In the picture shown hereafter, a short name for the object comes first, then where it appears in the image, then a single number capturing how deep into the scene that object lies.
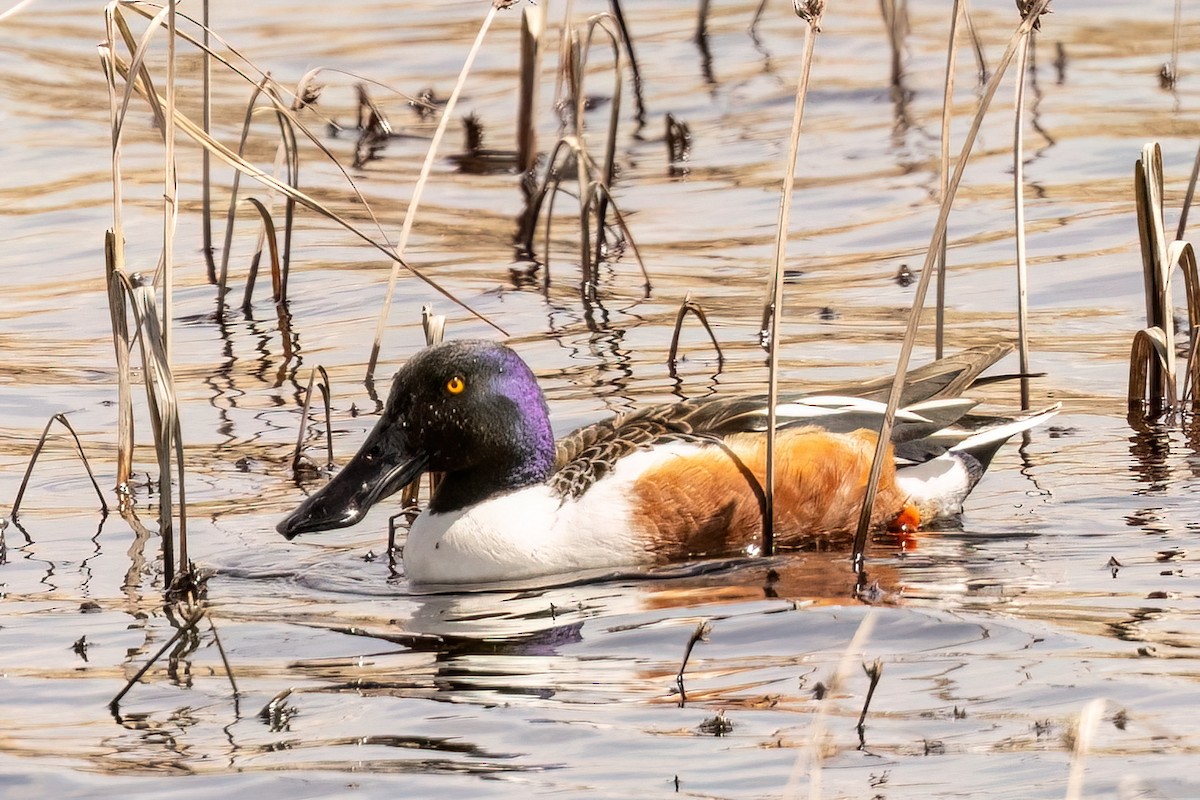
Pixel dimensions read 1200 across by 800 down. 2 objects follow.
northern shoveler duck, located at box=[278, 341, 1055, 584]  12.25
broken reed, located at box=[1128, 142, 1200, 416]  14.02
